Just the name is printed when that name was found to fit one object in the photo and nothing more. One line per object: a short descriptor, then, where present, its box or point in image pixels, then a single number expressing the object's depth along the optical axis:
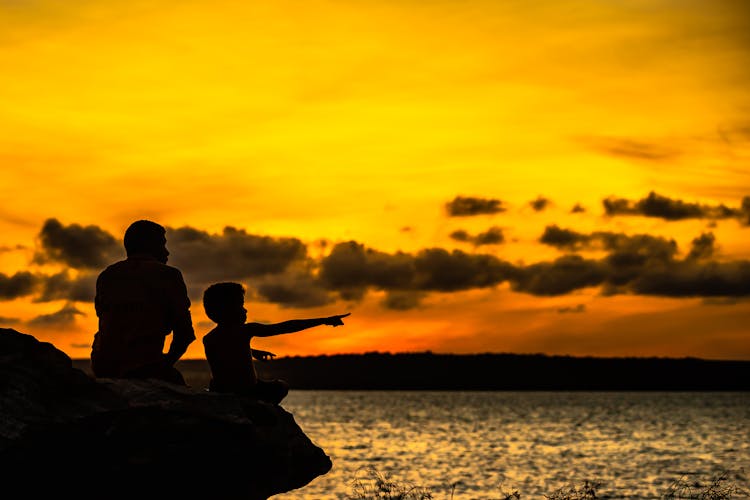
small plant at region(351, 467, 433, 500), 18.03
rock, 10.15
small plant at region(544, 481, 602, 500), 18.61
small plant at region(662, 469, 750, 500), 18.27
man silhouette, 11.60
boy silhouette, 11.93
